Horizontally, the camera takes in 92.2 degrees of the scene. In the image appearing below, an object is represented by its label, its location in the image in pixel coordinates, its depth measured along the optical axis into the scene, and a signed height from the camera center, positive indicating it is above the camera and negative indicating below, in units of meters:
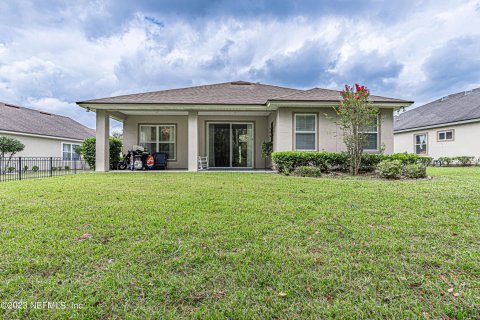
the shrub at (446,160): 14.93 -0.11
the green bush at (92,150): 10.98 +0.44
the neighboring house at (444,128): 14.68 +2.21
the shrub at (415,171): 7.69 -0.42
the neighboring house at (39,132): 14.95 +1.93
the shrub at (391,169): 7.67 -0.35
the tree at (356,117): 8.47 +1.53
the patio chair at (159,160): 11.41 -0.06
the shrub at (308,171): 8.42 -0.46
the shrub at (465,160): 14.23 -0.10
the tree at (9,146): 12.61 +0.73
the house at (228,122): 10.04 +1.82
